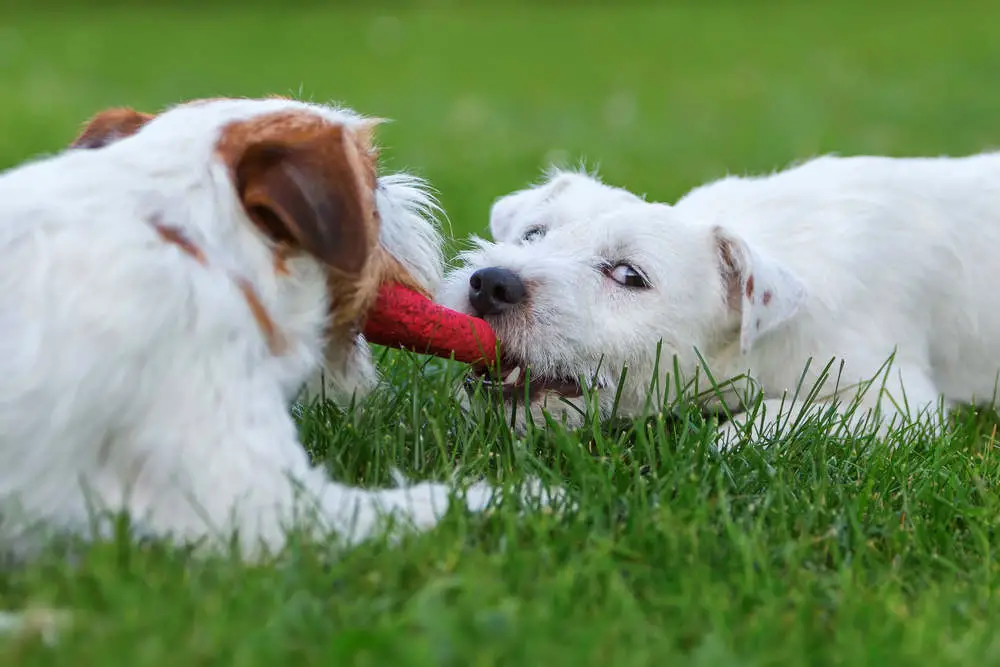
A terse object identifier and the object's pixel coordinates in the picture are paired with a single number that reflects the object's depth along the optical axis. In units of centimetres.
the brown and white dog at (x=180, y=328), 292
